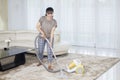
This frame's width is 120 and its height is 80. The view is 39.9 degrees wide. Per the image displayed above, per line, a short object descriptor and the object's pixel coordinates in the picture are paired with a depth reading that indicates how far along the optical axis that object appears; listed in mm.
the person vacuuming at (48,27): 3413
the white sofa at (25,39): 4370
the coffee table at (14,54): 3390
